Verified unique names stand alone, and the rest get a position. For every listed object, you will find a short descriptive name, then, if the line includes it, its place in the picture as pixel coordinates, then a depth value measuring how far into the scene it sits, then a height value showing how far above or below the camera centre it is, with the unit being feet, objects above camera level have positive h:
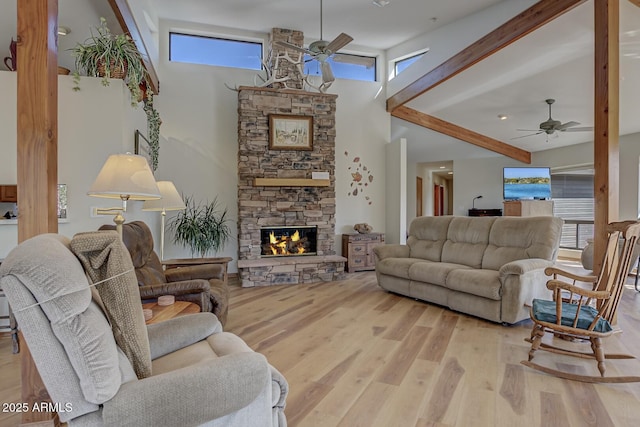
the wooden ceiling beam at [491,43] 13.28 +7.19
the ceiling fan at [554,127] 20.88 +4.76
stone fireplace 19.40 +1.17
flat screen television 27.30 +2.00
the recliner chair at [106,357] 3.56 -1.55
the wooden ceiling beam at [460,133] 25.26 +5.78
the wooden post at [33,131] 6.11 +1.30
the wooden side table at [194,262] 13.69 -1.98
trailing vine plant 15.06 +3.58
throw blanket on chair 4.24 -0.87
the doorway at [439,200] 47.70 +1.31
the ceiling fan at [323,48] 13.80 +6.28
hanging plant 10.99 +4.53
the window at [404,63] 22.44 +9.27
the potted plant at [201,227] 18.71 -0.91
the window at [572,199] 29.04 +0.89
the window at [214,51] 20.34 +8.96
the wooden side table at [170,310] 7.38 -2.16
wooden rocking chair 8.24 -2.47
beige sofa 11.99 -2.07
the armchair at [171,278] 8.94 -1.94
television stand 24.50 +0.20
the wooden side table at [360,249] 22.02 -2.36
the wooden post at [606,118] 11.05 +2.77
